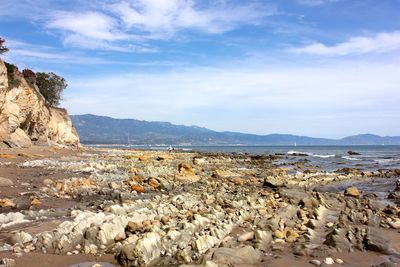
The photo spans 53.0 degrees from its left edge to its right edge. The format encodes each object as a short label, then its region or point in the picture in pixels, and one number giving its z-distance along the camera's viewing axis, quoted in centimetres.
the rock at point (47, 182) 1515
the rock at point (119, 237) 800
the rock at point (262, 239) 834
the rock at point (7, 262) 636
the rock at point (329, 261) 761
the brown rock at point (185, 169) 2215
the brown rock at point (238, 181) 2048
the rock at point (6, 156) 2477
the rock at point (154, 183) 1652
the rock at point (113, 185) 1546
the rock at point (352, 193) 1738
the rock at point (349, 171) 3072
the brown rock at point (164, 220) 921
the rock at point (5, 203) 1095
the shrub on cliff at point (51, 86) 6800
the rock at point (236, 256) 699
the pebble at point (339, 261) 769
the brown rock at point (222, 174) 2348
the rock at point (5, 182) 1431
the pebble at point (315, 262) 750
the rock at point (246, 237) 869
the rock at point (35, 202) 1153
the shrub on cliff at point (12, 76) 4212
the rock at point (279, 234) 920
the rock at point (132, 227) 841
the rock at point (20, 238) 753
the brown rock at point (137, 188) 1526
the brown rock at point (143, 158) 3334
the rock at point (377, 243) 857
